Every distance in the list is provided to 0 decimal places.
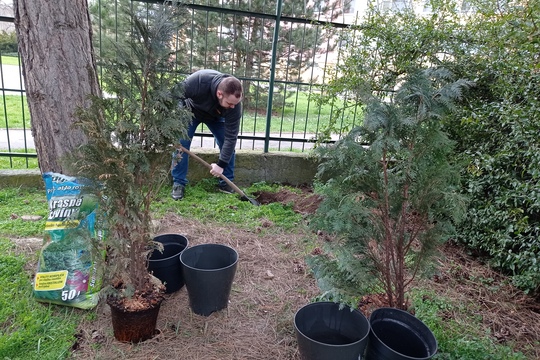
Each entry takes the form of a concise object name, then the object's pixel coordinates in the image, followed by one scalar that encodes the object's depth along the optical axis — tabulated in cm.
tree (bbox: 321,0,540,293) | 314
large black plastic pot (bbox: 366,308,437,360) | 196
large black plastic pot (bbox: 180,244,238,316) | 244
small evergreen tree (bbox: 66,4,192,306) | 199
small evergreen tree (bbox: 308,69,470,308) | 195
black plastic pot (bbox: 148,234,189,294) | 263
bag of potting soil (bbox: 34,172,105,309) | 244
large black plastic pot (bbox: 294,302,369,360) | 209
